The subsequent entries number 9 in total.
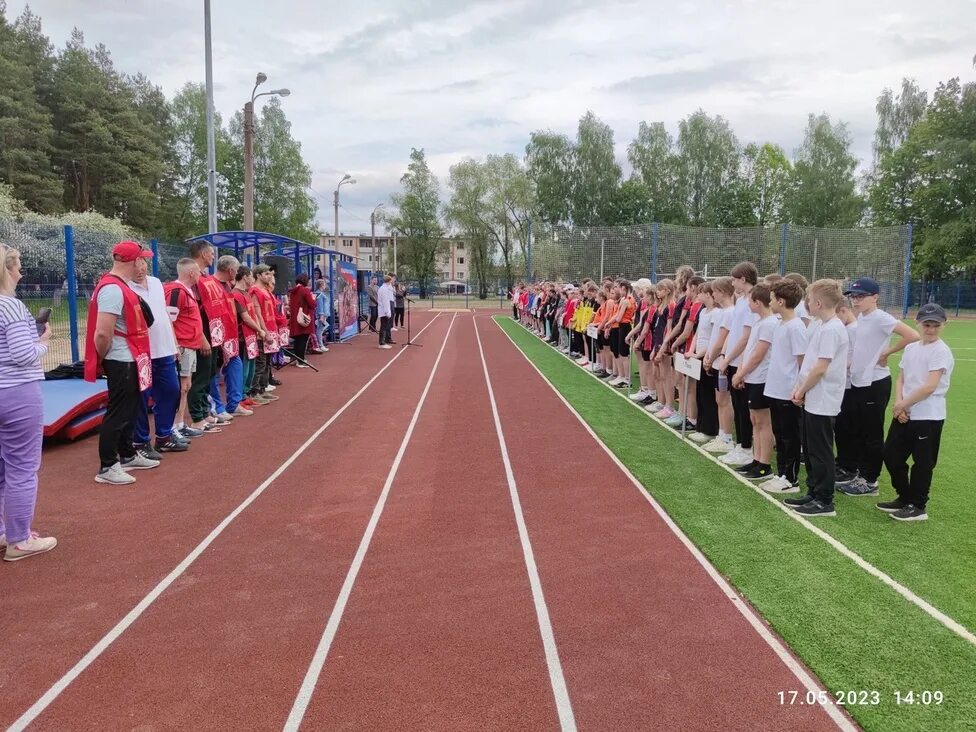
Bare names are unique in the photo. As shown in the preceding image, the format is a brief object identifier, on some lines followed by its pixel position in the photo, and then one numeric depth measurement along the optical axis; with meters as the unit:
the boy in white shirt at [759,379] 5.67
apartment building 110.90
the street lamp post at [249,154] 17.06
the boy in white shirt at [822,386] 4.72
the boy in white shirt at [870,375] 5.30
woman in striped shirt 3.74
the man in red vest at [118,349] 5.21
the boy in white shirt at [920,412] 4.63
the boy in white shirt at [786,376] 5.28
